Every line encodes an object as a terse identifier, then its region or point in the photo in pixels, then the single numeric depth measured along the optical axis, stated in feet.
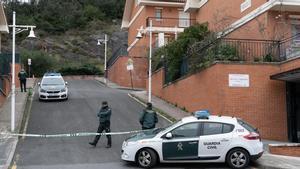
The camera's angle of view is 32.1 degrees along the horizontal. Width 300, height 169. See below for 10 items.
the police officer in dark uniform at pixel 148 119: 60.44
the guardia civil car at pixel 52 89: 104.18
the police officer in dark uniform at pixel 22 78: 111.04
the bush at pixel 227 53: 74.90
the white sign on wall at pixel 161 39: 134.41
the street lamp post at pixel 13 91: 69.12
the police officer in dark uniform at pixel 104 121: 60.18
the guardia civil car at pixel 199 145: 49.55
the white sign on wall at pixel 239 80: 71.72
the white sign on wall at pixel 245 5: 91.94
